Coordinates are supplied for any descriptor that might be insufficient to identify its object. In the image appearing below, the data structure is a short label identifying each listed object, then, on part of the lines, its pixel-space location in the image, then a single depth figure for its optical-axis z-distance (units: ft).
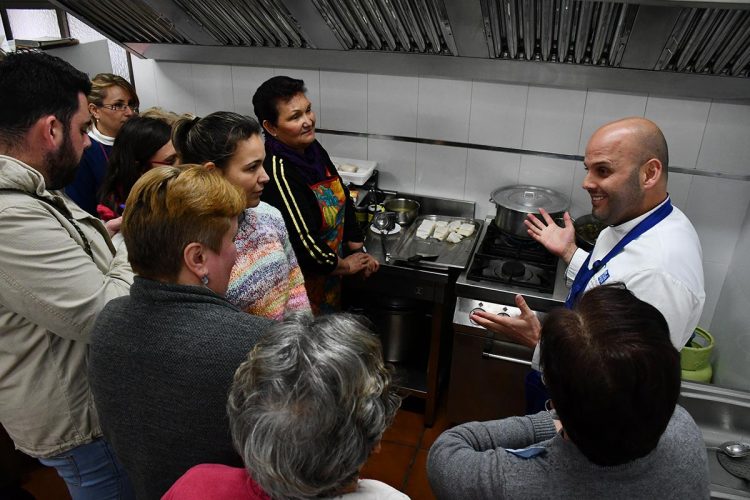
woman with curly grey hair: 2.38
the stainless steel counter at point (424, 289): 7.37
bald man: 4.68
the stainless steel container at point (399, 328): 8.43
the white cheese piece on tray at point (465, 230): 8.15
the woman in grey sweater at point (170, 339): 3.00
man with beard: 3.55
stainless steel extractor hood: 6.21
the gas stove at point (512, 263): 7.00
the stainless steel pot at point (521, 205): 7.44
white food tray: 8.34
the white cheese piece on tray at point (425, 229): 8.16
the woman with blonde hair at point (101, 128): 6.60
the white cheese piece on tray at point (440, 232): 8.11
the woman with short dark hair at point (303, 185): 5.96
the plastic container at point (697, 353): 6.99
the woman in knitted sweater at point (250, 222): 4.40
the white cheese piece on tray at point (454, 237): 7.98
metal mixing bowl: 8.66
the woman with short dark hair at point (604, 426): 2.47
